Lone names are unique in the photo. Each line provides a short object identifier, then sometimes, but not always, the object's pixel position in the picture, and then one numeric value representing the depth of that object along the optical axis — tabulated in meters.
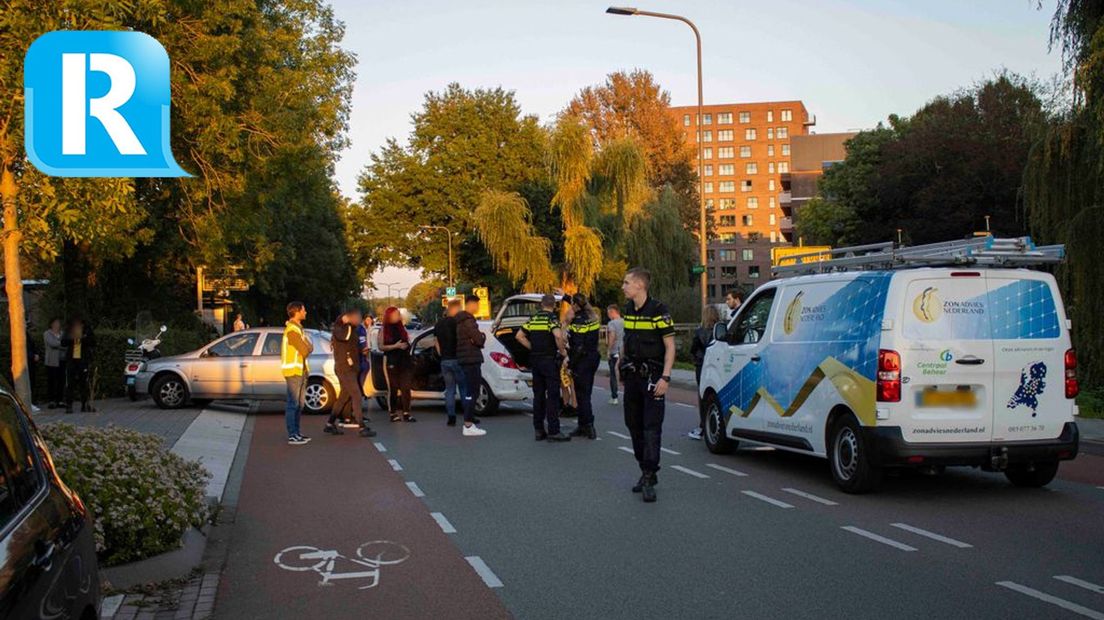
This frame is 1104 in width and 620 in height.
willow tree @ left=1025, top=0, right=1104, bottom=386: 15.30
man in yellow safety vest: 14.18
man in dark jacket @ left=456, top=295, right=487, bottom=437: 15.25
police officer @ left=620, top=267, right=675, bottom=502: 9.45
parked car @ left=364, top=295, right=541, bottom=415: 17.44
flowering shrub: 6.68
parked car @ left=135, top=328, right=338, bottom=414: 19.34
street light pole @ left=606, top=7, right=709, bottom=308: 28.59
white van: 9.08
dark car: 3.19
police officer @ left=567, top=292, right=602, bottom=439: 14.01
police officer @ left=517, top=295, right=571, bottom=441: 13.97
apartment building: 146.00
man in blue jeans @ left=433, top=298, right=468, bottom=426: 15.54
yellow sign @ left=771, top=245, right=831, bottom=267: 11.55
